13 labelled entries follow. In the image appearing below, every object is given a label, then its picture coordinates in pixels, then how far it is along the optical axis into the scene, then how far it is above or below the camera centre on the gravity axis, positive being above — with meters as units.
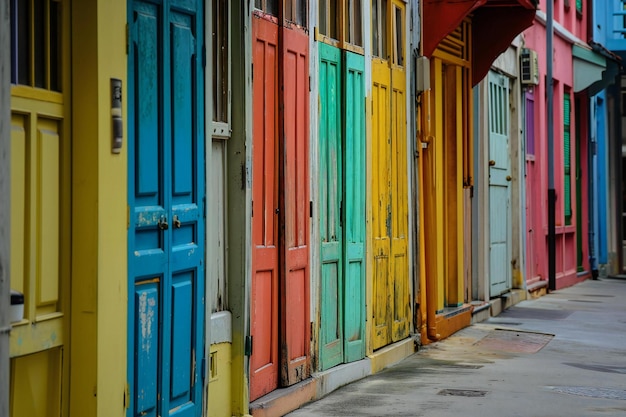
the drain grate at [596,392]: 9.12 -1.23
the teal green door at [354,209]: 9.58 +0.18
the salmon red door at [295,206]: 8.26 +0.18
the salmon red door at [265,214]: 7.82 +0.12
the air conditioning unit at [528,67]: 17.28 +2.27
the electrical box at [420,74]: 11.67 +1.48
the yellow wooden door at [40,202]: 5.05 +0.14
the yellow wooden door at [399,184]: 10.98 +0.43
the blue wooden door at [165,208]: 5.98 +0.14
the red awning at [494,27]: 14.23 +2.37
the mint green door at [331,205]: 9.09 +0.21
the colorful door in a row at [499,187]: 15.38 +0.55
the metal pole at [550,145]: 18.78 +1.29
